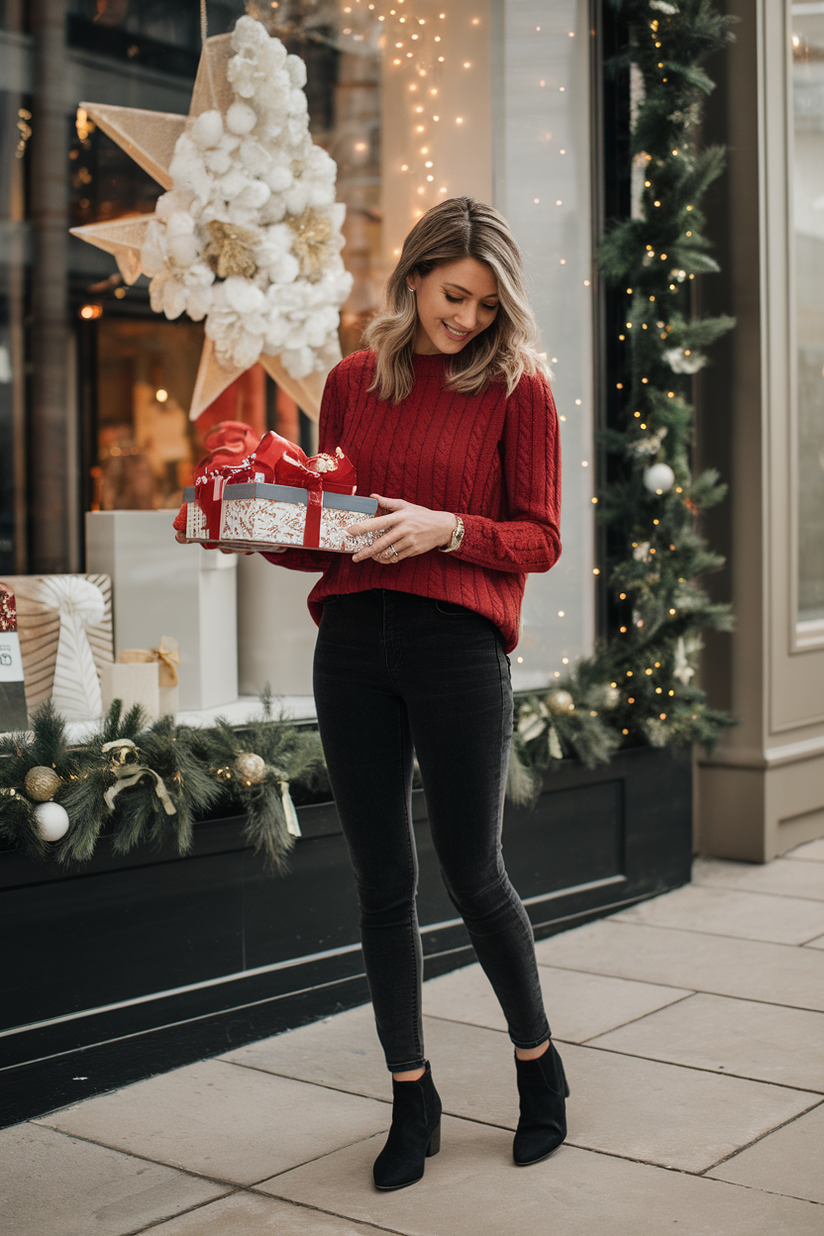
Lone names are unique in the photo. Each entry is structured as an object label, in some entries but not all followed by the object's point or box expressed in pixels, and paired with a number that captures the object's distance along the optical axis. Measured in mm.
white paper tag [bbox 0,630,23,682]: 2866
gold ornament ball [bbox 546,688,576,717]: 3574
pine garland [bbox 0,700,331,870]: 2471
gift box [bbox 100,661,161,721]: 3041
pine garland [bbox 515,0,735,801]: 3791
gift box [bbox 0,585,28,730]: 2822
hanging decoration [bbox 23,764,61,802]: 2446
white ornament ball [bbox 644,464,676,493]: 3824
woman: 2051
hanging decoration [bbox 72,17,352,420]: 3287
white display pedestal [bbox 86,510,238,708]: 3213
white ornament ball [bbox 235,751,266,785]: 2781
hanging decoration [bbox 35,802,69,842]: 2420
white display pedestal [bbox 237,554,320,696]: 3408
